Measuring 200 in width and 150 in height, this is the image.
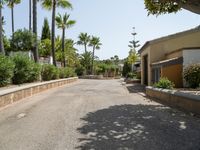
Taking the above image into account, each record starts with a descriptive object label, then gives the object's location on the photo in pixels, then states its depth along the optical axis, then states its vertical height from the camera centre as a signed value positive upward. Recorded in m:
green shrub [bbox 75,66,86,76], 35.76 +0.68
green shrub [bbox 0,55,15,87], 8.17 +0.21
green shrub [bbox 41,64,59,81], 14.43 +0.18
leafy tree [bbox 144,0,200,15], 6.60 +2.99
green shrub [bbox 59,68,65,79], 17.80 +0.10
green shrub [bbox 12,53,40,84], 10.10 +0.34
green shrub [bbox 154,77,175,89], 9.33 -0.63
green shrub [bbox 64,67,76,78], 19.61 +0.24
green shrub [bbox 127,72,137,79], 23.03 -0.19
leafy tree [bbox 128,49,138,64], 29.56 +3.31
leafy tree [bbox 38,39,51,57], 28.33 +4.80
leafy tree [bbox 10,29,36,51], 16.44 +3.74
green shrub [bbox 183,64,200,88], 10.44 -0.12
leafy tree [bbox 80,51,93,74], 39.83 +3.61
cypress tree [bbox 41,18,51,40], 33.43 +9.48
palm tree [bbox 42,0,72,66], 17.89 +8.68
